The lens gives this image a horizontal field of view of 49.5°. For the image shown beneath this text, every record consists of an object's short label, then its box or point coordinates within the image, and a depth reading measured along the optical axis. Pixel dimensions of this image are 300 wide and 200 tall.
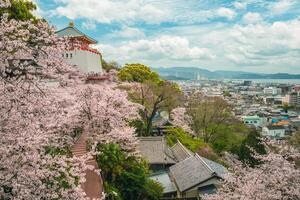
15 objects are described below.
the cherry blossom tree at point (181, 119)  38.59
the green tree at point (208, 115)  38.56
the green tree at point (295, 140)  27.26
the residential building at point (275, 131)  79.50
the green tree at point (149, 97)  33.44
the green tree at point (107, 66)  60.28
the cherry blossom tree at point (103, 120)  16.91
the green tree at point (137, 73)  46.62
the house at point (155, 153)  26.53
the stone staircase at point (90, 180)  13.83
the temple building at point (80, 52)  38.16
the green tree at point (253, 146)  30.47
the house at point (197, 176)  22.03
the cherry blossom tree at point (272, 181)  12.05
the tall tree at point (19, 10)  21.39
